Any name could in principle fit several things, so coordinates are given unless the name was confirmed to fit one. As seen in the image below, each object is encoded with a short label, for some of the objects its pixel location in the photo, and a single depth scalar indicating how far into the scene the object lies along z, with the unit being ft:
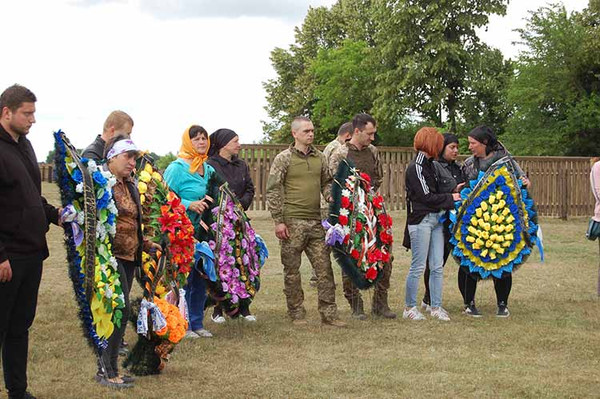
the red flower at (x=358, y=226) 30.37
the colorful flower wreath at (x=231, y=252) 29.14
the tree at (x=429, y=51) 139.23
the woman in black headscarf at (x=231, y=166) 30.27
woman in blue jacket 28.17
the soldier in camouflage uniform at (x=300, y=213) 29.76
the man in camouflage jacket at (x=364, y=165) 31.17
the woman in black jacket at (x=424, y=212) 30.94
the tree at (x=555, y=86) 122.42
